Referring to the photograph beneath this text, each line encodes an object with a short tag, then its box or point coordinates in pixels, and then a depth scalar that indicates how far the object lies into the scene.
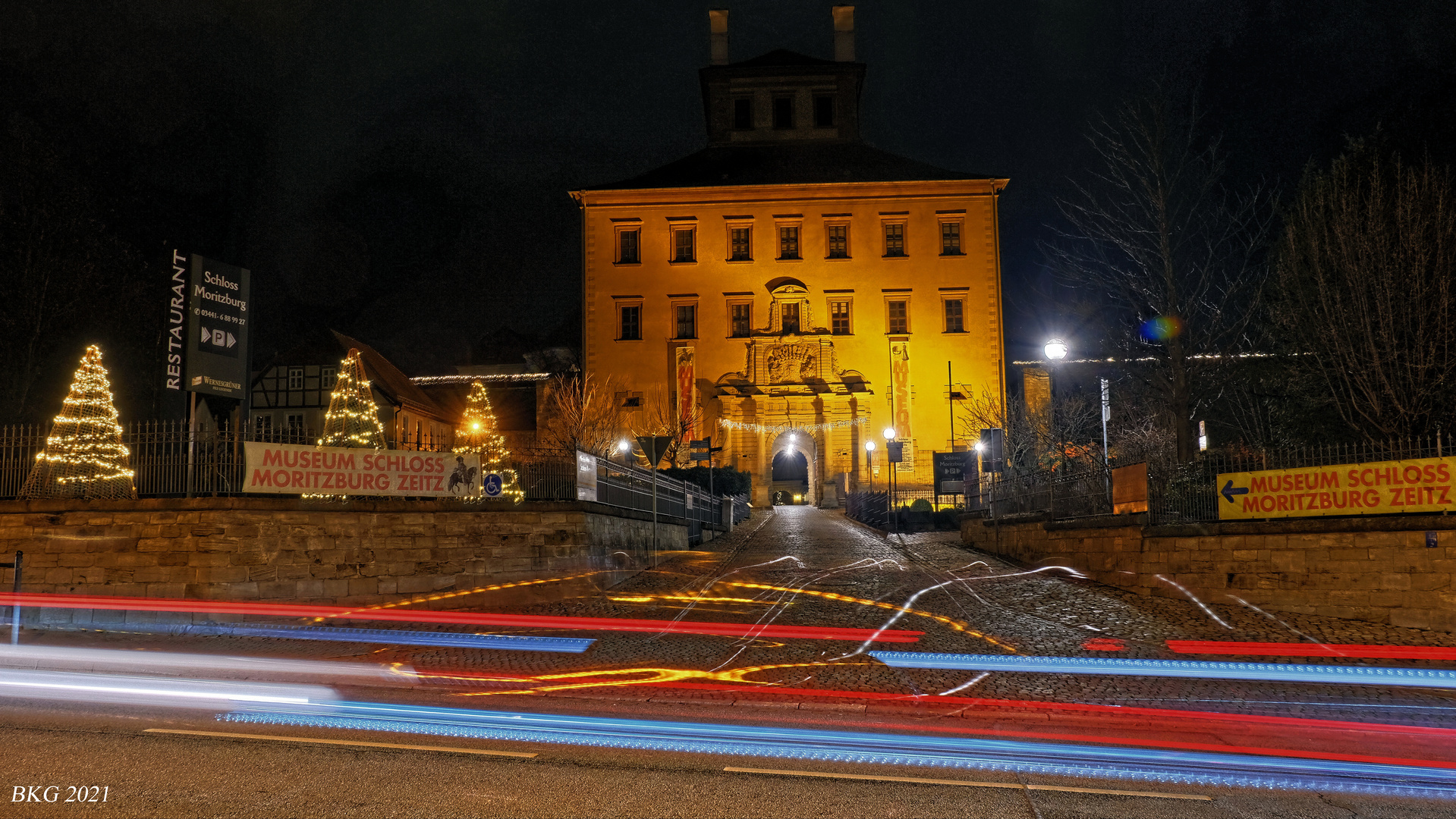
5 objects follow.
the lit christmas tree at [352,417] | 16.44
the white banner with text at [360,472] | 14.47
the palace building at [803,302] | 53.22
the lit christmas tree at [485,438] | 16.59
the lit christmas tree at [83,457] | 14.30
